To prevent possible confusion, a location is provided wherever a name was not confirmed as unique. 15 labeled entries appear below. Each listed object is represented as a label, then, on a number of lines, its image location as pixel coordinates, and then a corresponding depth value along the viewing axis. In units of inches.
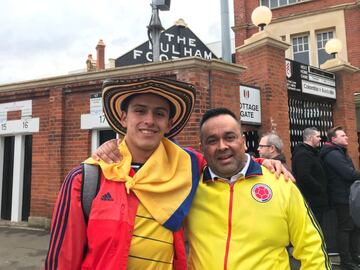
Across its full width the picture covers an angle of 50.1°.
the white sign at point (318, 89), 332.2
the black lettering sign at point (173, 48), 350.3
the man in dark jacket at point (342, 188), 201.2
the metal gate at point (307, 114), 322.3
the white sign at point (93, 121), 273.0
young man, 66.1
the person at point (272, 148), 198.1
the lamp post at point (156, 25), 253.6
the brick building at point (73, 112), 253.8
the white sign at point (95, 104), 276.4
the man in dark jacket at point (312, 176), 199.9
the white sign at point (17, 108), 307.6
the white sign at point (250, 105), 278.8
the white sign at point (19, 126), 302.5
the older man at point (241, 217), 70.2
